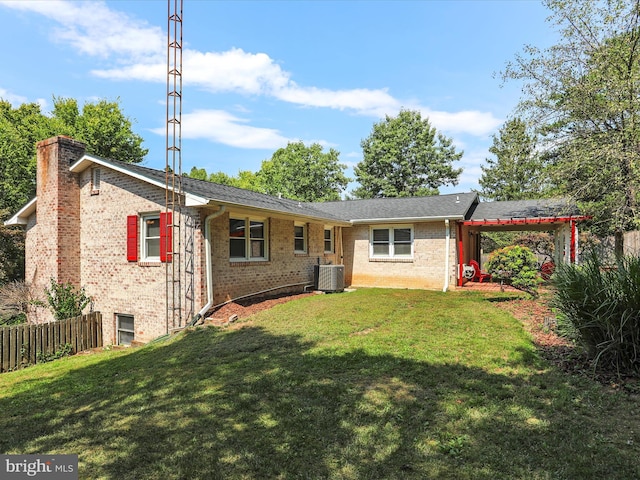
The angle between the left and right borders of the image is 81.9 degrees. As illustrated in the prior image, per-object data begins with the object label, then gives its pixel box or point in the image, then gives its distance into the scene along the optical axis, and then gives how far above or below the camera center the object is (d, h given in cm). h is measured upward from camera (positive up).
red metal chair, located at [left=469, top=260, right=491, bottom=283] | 1618 -121
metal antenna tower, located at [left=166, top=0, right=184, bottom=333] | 998 +208
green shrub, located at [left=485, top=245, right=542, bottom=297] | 1027 -63
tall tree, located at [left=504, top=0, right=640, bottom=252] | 1249 +522
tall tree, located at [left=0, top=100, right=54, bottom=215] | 2439 +654
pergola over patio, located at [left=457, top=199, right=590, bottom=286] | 1404 +97
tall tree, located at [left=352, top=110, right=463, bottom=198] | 3744 +897
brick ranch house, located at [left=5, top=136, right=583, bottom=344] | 1016 +26
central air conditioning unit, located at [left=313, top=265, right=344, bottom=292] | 1360 -115
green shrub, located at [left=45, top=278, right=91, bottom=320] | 1172 -165
